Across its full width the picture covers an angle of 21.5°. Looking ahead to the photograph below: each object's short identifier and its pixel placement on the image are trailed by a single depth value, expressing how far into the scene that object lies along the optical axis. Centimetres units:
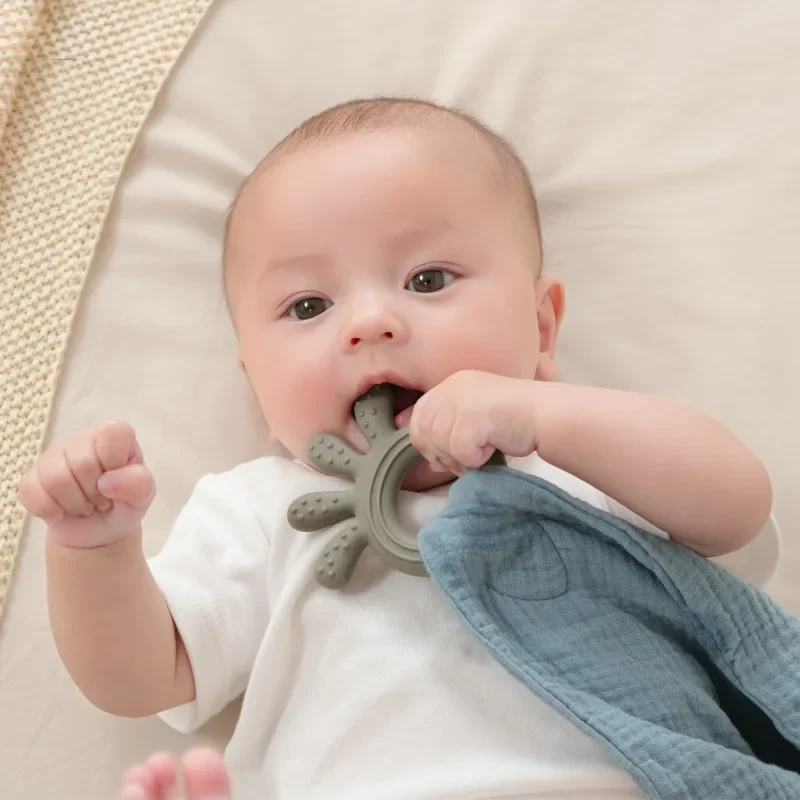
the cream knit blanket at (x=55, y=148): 79
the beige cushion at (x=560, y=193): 79
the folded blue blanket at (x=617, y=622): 68
